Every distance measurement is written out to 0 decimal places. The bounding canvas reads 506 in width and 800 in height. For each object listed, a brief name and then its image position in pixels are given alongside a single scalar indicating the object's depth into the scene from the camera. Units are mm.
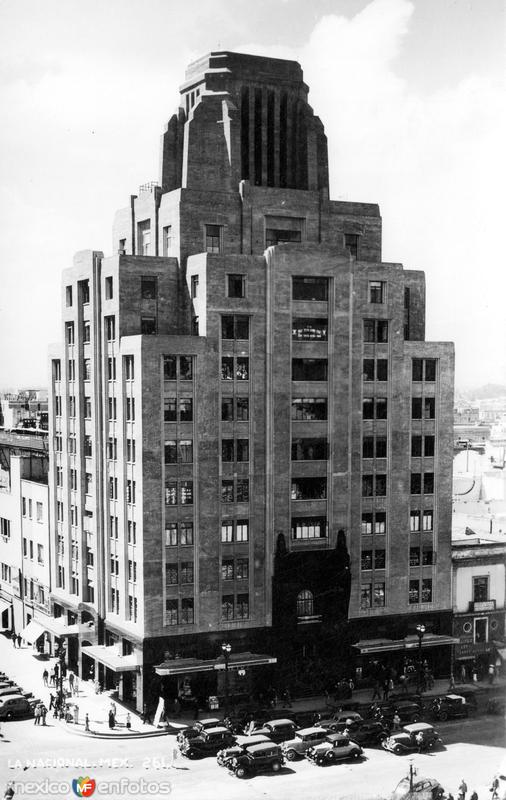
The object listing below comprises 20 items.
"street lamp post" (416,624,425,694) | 74750
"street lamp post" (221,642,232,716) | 70188
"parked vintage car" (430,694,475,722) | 70125
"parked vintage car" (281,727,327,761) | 62344
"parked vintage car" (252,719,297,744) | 64938
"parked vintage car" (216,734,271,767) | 60406
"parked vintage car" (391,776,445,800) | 56062
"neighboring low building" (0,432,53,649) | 93500
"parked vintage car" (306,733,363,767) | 61531
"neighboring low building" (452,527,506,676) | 82375
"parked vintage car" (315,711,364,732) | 65250
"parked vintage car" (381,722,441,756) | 63375
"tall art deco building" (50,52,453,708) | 73500
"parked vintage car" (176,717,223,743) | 63875
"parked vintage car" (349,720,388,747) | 64688
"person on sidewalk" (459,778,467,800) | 54625
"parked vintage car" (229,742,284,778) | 59750
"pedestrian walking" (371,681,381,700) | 75025
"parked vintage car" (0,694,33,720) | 69375
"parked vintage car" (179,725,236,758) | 62594
